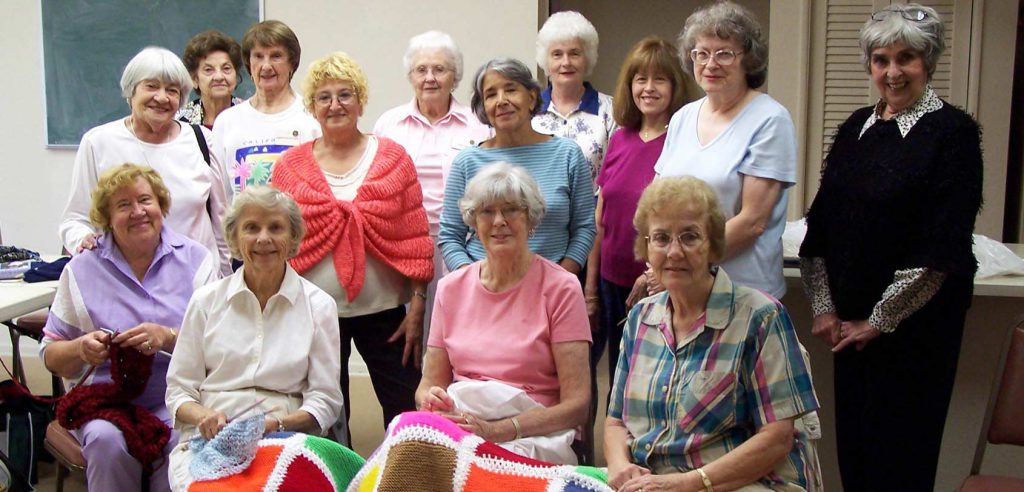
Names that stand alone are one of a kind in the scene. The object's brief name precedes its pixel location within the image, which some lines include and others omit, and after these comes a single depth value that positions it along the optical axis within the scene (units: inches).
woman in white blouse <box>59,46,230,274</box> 109.7
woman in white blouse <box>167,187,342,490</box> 87.1
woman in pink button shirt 118.0
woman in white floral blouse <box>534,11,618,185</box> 113.8
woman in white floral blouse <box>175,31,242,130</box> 136.7
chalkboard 175.2
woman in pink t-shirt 82.6
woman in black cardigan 81.9
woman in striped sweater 98.5
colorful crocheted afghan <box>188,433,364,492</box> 77.5
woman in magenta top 102.3
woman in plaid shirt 68.7
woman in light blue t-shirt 87.0
